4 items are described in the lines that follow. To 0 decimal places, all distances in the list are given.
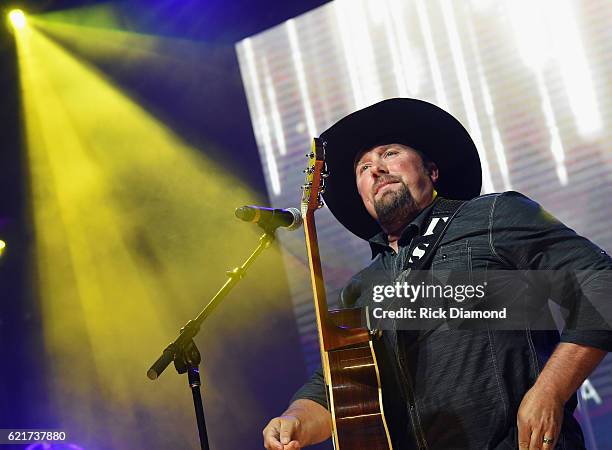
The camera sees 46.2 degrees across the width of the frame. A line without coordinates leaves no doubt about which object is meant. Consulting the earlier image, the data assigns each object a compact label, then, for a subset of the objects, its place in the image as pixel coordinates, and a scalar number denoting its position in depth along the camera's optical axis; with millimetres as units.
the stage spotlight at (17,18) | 5004
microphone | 2607
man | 2146
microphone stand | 2744
